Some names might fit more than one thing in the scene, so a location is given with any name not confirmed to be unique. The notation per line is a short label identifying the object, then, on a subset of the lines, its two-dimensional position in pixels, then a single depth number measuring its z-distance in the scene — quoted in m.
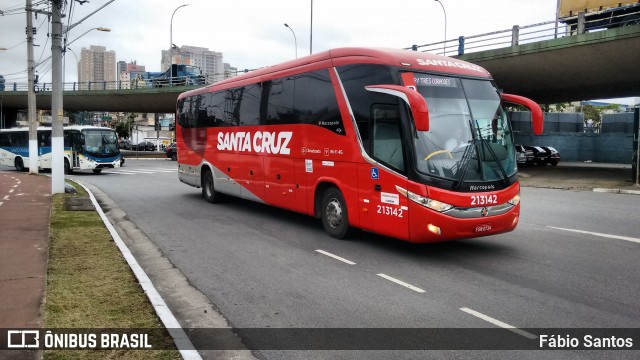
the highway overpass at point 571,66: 20.98
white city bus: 28.11
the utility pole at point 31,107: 26.61
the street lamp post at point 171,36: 49.75
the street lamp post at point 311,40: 39.66
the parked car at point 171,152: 47.60
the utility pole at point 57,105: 15.95
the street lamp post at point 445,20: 36.50
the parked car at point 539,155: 35.81
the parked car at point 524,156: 34.47
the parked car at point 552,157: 36.16
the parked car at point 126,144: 84.42
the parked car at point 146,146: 77.62
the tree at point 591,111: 89.53
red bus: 7.51
